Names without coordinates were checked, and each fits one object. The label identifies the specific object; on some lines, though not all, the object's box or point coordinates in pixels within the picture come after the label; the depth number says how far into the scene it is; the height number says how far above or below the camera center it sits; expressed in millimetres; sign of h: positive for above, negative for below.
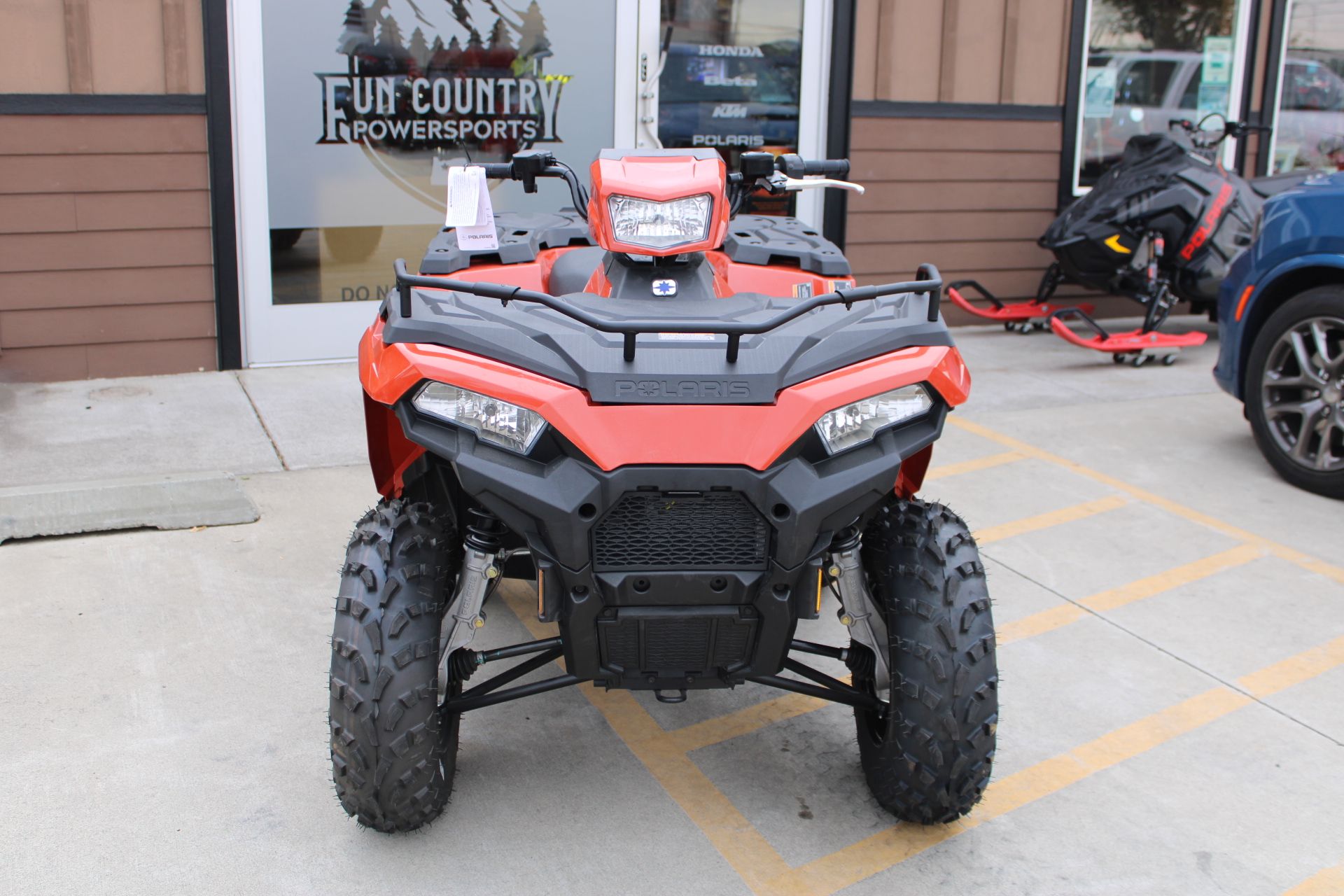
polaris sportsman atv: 2455 -715
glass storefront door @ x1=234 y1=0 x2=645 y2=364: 6555 +122
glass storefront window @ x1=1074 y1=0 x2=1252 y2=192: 8758 +621
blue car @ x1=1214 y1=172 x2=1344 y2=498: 5207 -718
